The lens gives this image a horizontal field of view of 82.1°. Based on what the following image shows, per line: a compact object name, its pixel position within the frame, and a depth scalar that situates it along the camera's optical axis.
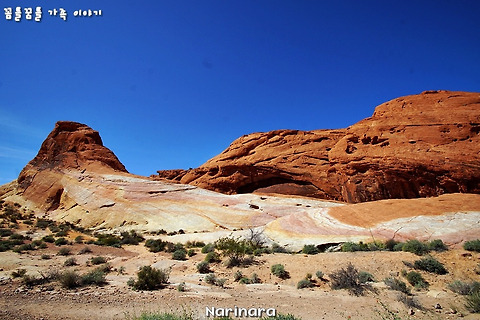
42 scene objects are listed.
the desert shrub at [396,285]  9.41
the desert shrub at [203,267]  13.02
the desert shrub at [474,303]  7.28
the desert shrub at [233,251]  13.65
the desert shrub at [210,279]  11.12
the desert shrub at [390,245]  14.19
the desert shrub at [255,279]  11.51
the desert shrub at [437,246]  12.62
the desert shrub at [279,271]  11.86
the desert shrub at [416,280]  9.74
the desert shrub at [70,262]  14.12
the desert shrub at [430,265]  10.70
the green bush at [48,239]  19.92
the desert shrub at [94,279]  10.49
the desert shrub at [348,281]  9.79
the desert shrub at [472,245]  12.05
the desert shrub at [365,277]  10.30
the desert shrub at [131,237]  21.52
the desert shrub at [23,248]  16.22
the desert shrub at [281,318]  6.41
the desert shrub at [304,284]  10.57
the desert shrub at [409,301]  8.09
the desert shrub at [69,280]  10.07
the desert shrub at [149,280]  10.19
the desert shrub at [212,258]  14.39
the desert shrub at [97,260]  14.71
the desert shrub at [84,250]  17.26
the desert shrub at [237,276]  11.80
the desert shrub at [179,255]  15.26
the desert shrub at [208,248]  16.62
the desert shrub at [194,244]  18.86
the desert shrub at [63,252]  16.53
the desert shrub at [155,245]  18.51
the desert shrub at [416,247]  12.39
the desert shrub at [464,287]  8.48
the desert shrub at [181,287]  9.84
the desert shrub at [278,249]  15.56
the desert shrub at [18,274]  11.18
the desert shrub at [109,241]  20.58
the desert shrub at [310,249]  14.88
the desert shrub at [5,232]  20.33
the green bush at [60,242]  19.02
